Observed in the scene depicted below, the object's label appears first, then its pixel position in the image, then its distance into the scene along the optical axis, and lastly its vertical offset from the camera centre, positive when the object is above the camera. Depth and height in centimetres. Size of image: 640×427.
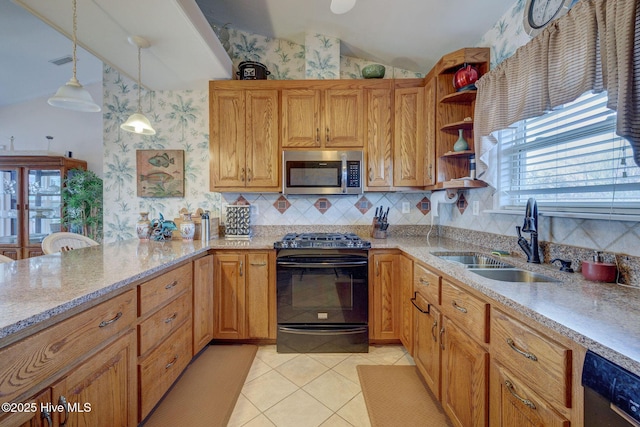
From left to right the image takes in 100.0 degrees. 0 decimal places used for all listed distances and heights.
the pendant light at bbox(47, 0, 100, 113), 164 +71
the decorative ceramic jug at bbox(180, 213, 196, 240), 238 -16
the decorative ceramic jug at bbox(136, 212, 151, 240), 231 -16
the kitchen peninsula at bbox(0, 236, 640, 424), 72 -31
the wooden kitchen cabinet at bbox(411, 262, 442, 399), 155 -71
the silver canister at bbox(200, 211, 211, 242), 247 -15
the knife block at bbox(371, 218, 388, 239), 258 -20
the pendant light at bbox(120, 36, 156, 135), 196 +69
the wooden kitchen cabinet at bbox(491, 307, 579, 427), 76 -53
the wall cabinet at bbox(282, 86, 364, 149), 249 +86
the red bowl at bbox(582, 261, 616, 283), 113 -25
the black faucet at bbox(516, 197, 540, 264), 143 -10
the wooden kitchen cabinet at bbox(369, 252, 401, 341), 223 -70
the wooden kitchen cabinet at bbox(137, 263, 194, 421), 137 -72
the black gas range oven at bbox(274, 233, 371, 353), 219 -70
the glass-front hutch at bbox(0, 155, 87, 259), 376 +14
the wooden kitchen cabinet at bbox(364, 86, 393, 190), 249 +77
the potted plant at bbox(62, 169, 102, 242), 374 +12
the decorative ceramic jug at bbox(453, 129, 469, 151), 209 +53
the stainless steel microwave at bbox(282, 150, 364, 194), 247 +36
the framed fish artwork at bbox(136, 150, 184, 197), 284 +41
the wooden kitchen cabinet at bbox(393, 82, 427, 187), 245 +69
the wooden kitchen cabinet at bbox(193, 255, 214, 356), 199 -71
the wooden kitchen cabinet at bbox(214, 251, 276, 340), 225 -71
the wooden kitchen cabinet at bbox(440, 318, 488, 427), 113 -78
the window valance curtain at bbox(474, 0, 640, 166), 90 +64
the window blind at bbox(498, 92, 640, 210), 118 +27
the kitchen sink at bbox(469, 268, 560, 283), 139 -34
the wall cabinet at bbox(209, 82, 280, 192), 250 +73
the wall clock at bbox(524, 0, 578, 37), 136 +110
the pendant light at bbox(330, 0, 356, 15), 164 +128
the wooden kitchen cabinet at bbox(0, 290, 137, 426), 76 -54
